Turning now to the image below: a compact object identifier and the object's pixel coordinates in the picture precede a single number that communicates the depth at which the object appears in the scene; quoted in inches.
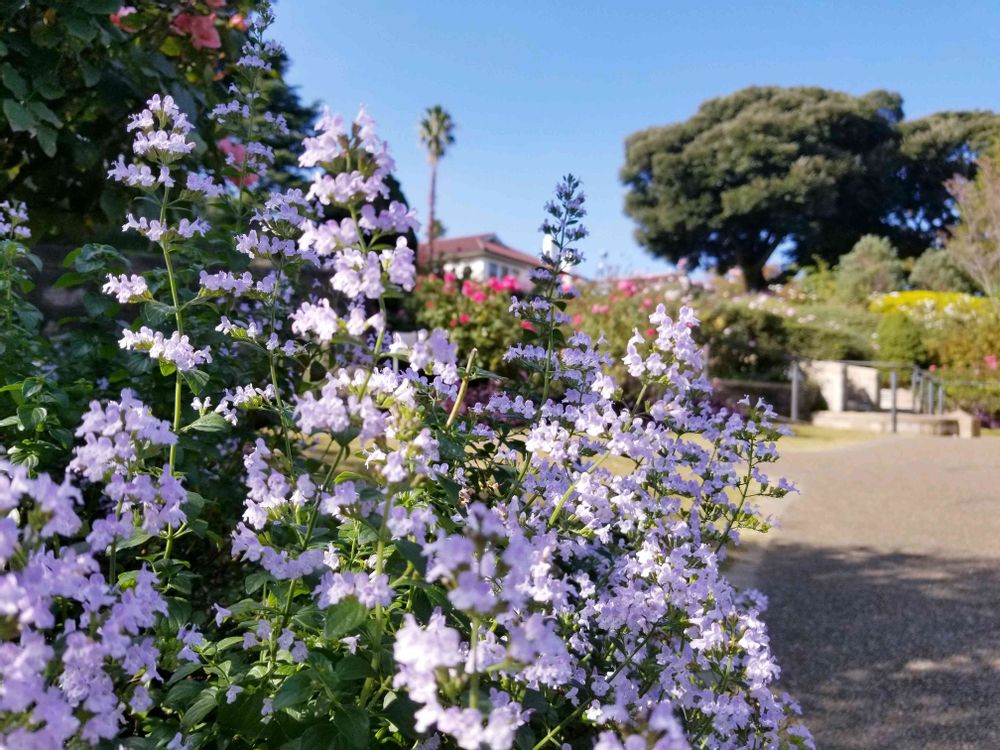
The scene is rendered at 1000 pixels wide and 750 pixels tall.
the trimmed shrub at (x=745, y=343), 553.9
